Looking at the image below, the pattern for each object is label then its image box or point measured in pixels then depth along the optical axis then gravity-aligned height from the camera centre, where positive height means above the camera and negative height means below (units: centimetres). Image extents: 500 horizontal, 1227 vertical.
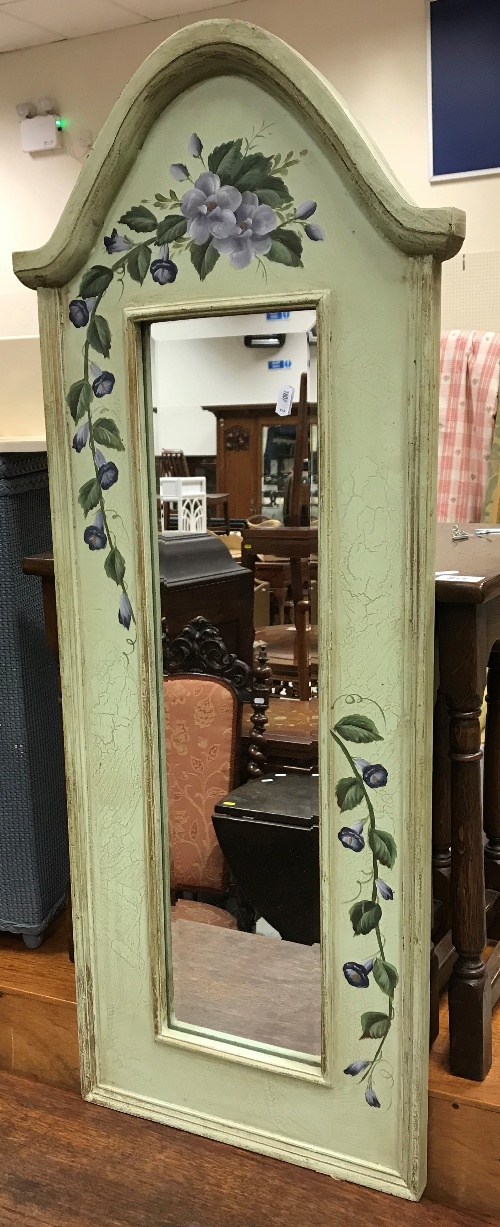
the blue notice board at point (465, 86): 370 +138
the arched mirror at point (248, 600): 107 -18
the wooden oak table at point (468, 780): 117 -42
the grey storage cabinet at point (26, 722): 158 -44
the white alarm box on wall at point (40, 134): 460 +151
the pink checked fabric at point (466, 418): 303 +9
